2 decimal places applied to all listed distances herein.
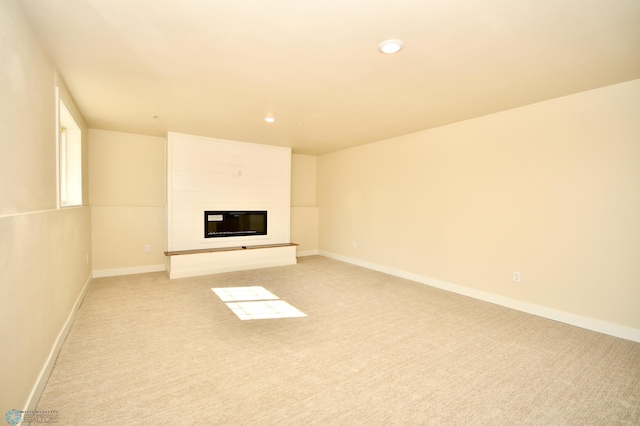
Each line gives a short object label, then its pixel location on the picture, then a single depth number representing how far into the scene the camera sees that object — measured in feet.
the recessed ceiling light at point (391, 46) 6.96
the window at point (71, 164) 12.30
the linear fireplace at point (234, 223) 17.97
